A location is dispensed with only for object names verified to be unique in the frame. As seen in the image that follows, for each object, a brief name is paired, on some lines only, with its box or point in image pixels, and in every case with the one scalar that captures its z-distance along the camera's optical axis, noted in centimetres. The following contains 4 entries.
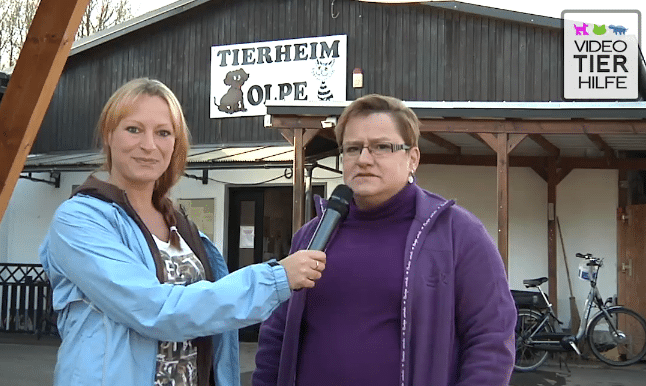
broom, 1101
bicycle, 976
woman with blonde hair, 207
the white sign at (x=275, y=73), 1328
